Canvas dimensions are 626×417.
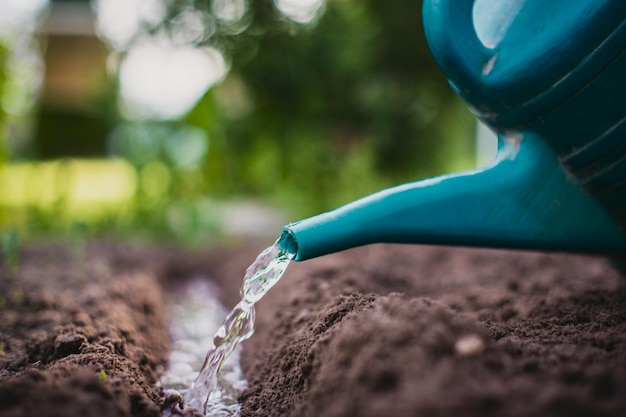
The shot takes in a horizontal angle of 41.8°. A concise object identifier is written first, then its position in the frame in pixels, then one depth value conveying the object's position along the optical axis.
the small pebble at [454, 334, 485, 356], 0.44
